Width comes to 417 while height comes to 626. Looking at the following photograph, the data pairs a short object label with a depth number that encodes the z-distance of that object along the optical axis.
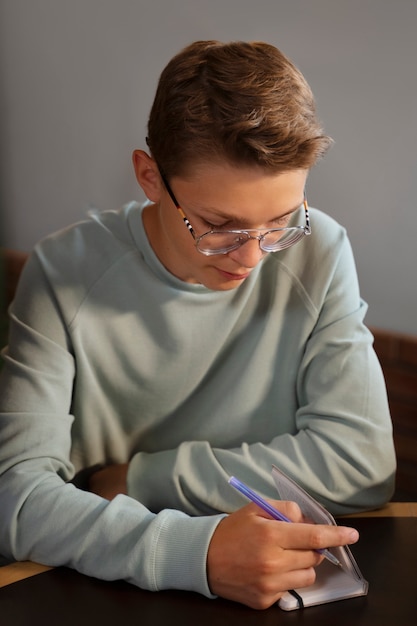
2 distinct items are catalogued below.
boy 1.43
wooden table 1.43
